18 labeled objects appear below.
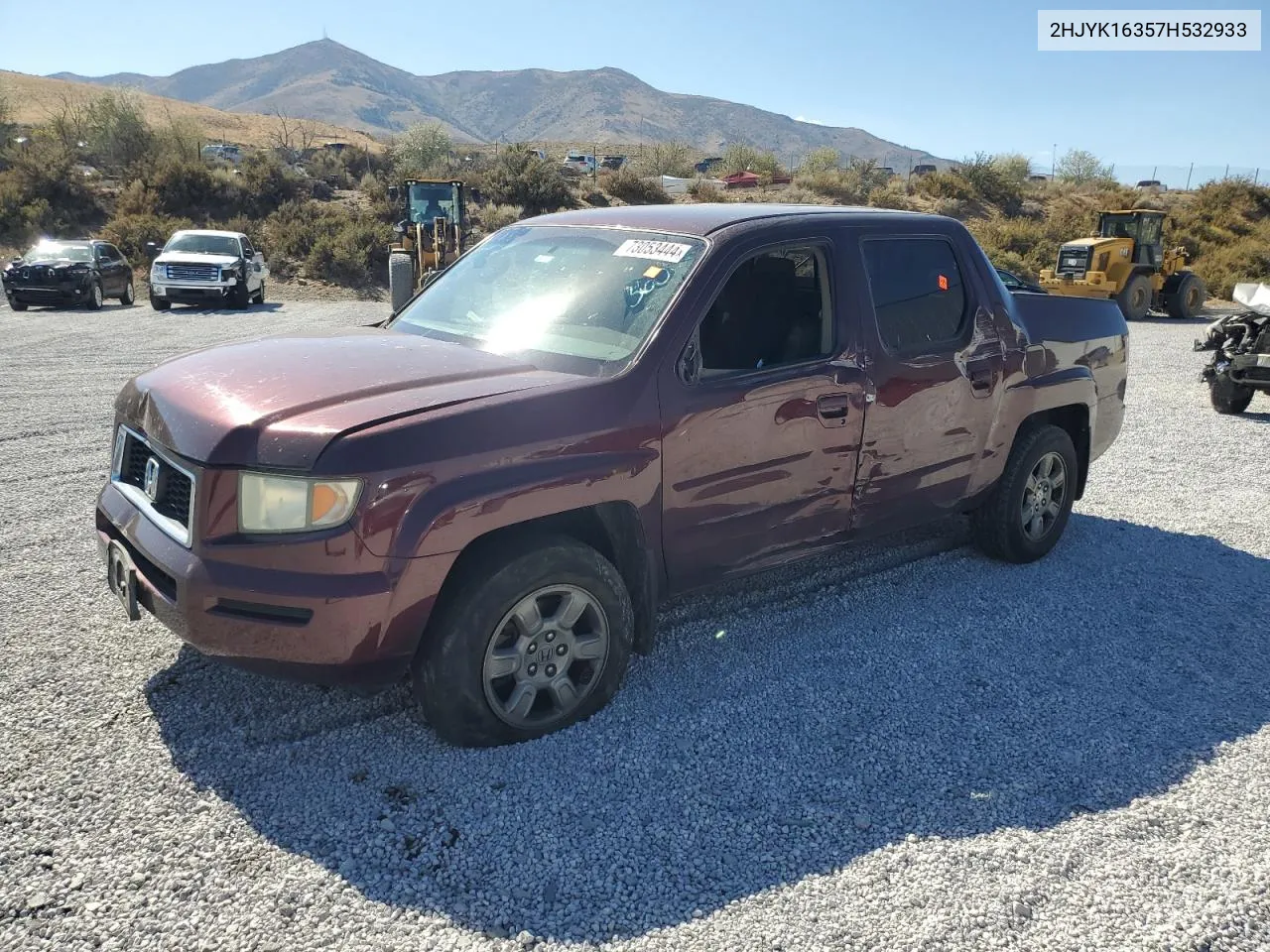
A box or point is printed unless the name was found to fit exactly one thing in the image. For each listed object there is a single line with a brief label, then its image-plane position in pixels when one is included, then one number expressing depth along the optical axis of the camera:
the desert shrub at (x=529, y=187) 33.31
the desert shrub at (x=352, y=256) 24.86
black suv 17.81
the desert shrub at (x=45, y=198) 27.81
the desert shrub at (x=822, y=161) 49.03
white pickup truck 18.44
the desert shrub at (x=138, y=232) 25.67
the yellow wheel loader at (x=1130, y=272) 19.27
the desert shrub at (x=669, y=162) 48.09
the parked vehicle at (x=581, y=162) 49.61
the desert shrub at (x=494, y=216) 30.10
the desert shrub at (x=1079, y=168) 54.25
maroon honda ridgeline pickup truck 2.87
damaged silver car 9.76
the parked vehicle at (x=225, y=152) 44.60
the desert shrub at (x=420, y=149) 40.97
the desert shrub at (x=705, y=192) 35.47
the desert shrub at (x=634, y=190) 35.09
